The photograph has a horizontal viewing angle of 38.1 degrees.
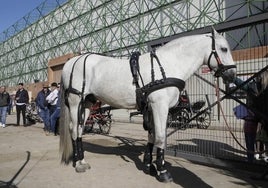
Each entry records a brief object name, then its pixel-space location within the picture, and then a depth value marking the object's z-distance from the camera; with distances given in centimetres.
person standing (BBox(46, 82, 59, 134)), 1423
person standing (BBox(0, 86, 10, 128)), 1766
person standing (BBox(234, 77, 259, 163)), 654
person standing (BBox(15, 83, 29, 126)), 1762
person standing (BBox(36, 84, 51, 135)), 1461
